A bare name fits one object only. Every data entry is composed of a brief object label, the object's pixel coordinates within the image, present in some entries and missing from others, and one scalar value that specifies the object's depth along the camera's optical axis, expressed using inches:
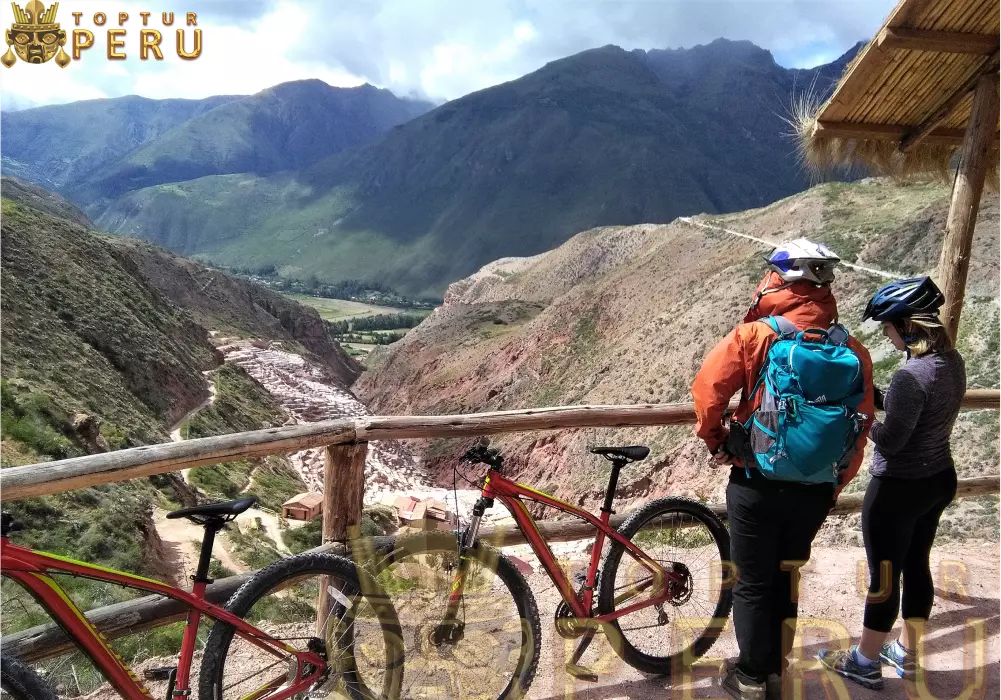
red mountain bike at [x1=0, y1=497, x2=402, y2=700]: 100.1
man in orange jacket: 111.8
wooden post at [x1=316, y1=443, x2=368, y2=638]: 144.9
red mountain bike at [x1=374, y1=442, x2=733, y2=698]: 131.2
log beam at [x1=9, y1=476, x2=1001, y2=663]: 111.1
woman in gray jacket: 121.3
